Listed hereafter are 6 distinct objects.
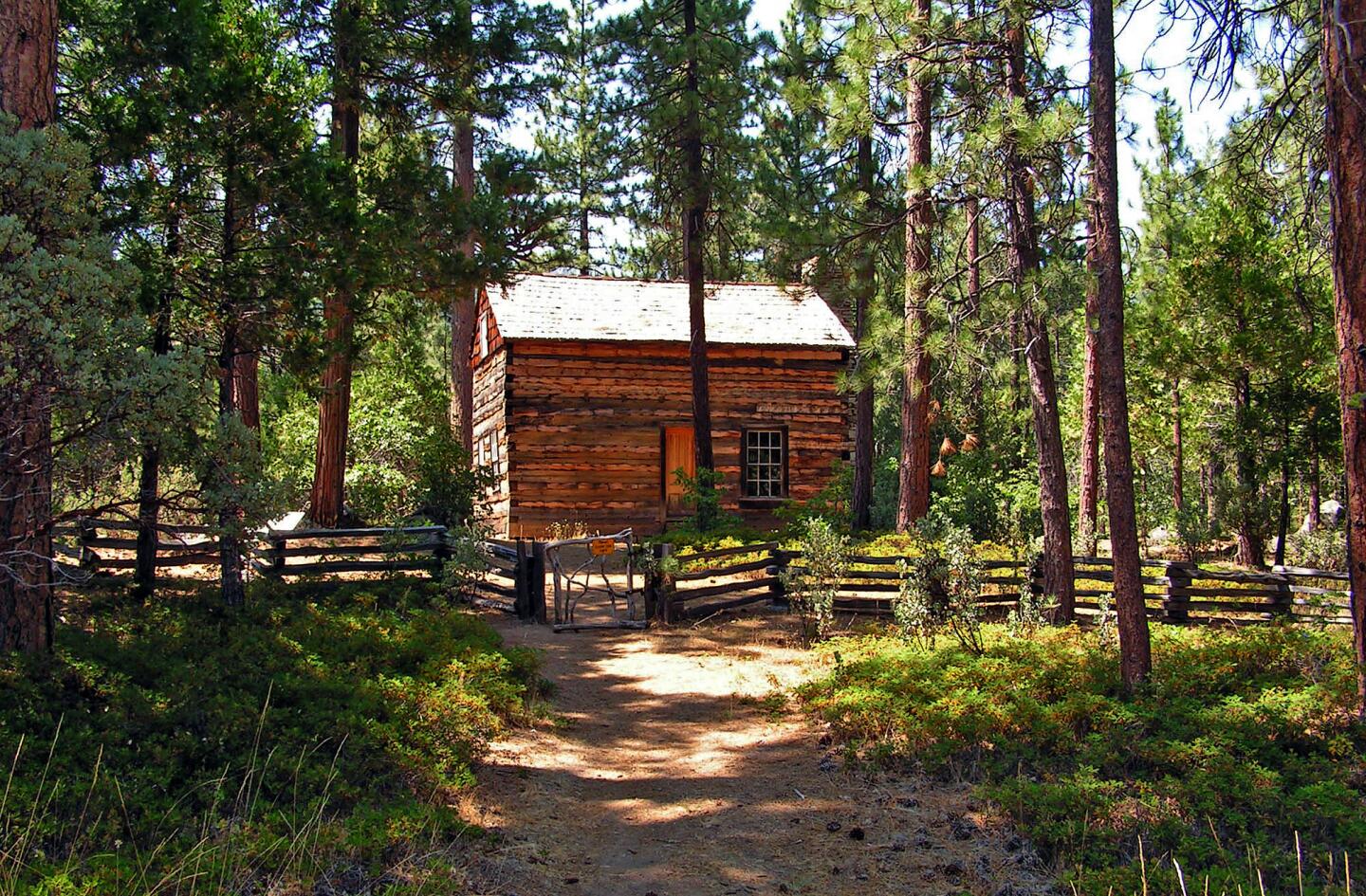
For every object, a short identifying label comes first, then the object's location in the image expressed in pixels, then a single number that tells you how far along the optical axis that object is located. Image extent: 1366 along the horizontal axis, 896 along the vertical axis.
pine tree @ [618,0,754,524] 17.05
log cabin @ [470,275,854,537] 22.28
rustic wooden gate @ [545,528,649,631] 13.30
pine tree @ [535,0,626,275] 17.86
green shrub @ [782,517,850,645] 11.79
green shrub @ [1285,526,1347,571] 18.78
